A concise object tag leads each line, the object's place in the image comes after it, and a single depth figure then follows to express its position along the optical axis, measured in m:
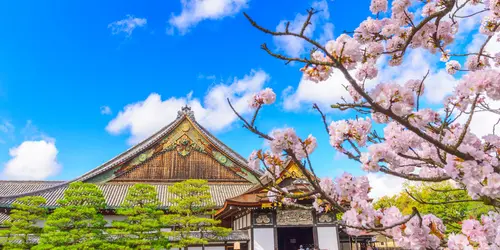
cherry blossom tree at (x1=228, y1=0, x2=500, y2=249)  2.62
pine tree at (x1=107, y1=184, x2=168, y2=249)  14.09
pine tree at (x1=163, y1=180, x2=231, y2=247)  14.60
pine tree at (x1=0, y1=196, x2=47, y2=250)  14.22
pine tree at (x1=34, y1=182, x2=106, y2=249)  13.19
